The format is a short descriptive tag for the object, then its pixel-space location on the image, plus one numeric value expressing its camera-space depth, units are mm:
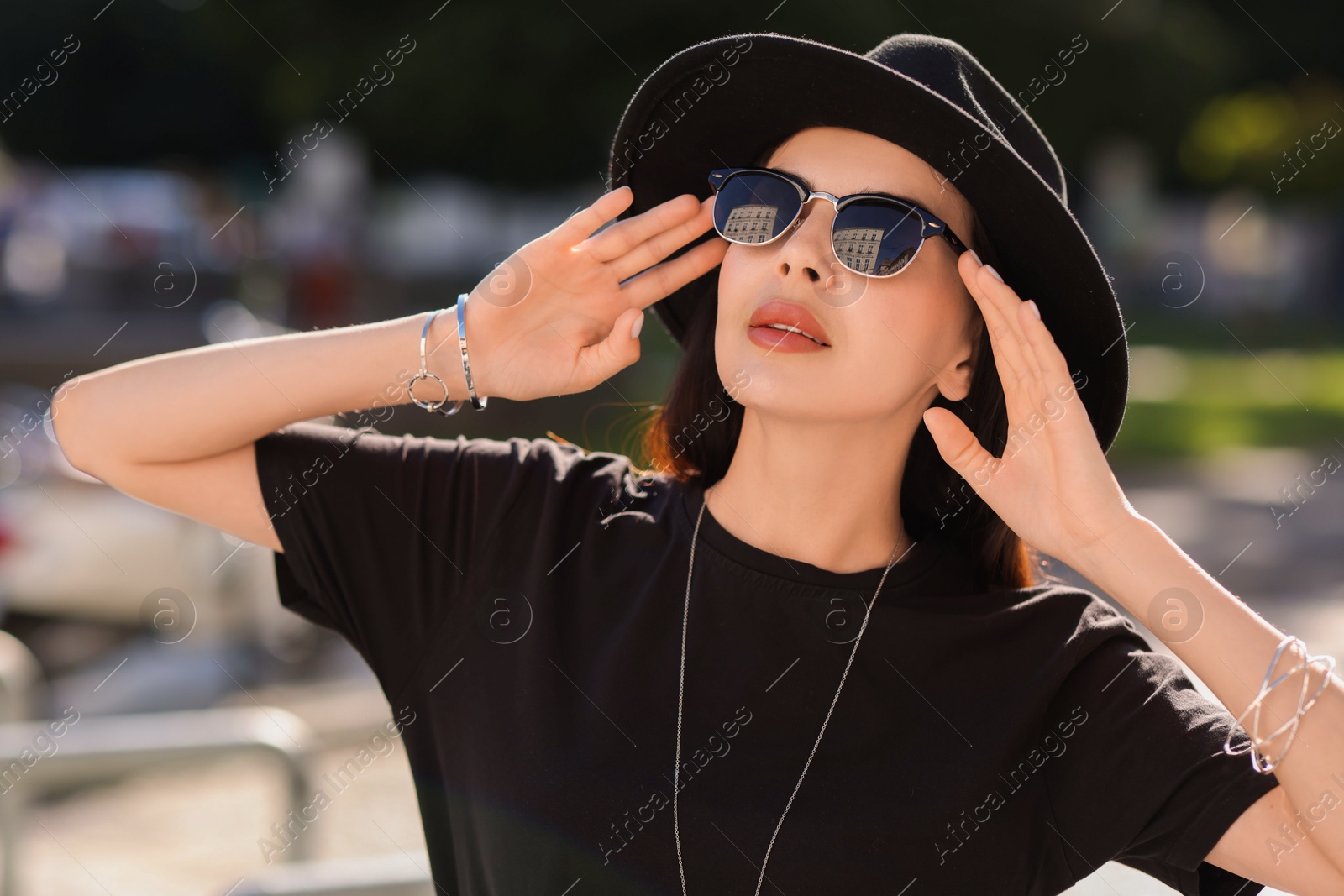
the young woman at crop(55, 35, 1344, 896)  1989
